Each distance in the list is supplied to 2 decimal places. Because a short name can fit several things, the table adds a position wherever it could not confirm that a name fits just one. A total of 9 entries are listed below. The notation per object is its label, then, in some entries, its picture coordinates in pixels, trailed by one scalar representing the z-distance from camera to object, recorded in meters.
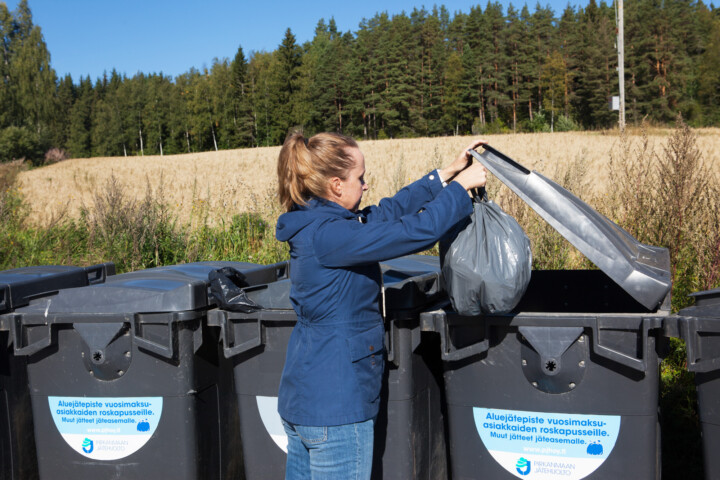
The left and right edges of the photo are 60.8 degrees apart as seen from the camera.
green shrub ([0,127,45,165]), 57.12
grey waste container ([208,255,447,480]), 2.86
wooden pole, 23.39
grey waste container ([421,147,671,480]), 2.53
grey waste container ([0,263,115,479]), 3.26
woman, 2.20
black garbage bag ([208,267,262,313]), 2.99
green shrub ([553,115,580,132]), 45.41
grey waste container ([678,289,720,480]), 2.45
